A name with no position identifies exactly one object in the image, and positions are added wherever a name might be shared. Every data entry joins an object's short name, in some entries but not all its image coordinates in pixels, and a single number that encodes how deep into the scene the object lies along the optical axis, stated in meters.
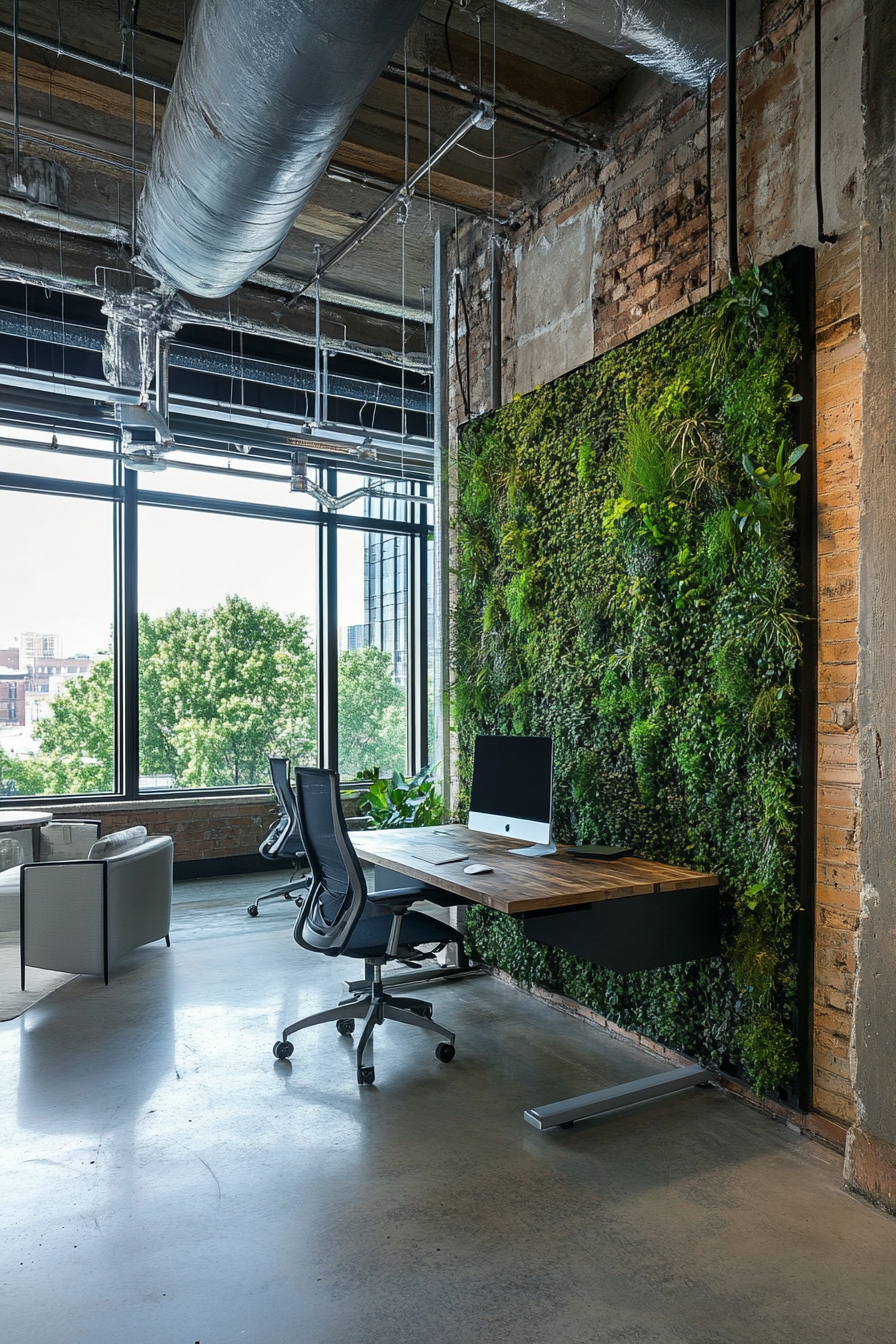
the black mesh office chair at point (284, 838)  5.86
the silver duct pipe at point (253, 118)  2.33
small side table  5.47
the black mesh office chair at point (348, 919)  3.40
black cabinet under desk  3.11
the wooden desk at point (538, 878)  2.95
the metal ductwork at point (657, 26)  3.07
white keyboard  3.61
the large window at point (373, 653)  8.60
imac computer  3.77
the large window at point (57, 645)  7.00
